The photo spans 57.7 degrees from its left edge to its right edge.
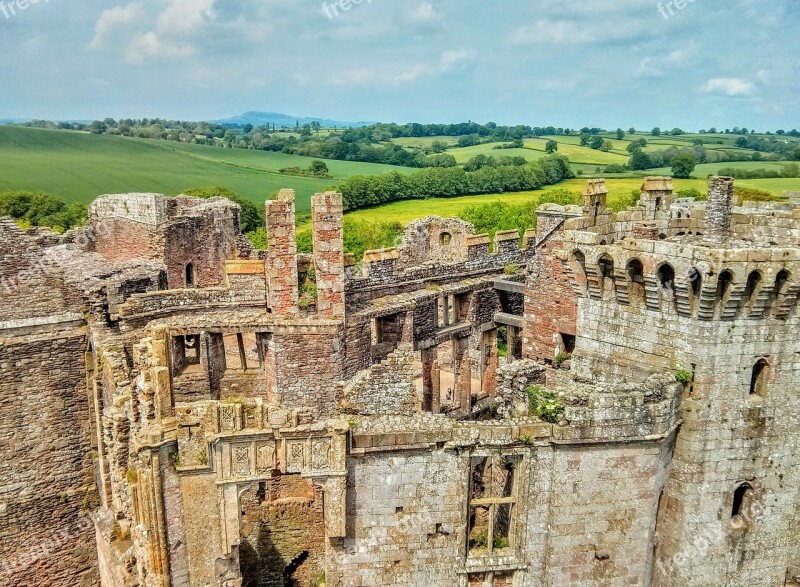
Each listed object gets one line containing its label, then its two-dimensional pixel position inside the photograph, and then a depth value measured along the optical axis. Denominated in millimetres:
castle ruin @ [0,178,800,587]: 13203
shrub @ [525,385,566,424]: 13602
